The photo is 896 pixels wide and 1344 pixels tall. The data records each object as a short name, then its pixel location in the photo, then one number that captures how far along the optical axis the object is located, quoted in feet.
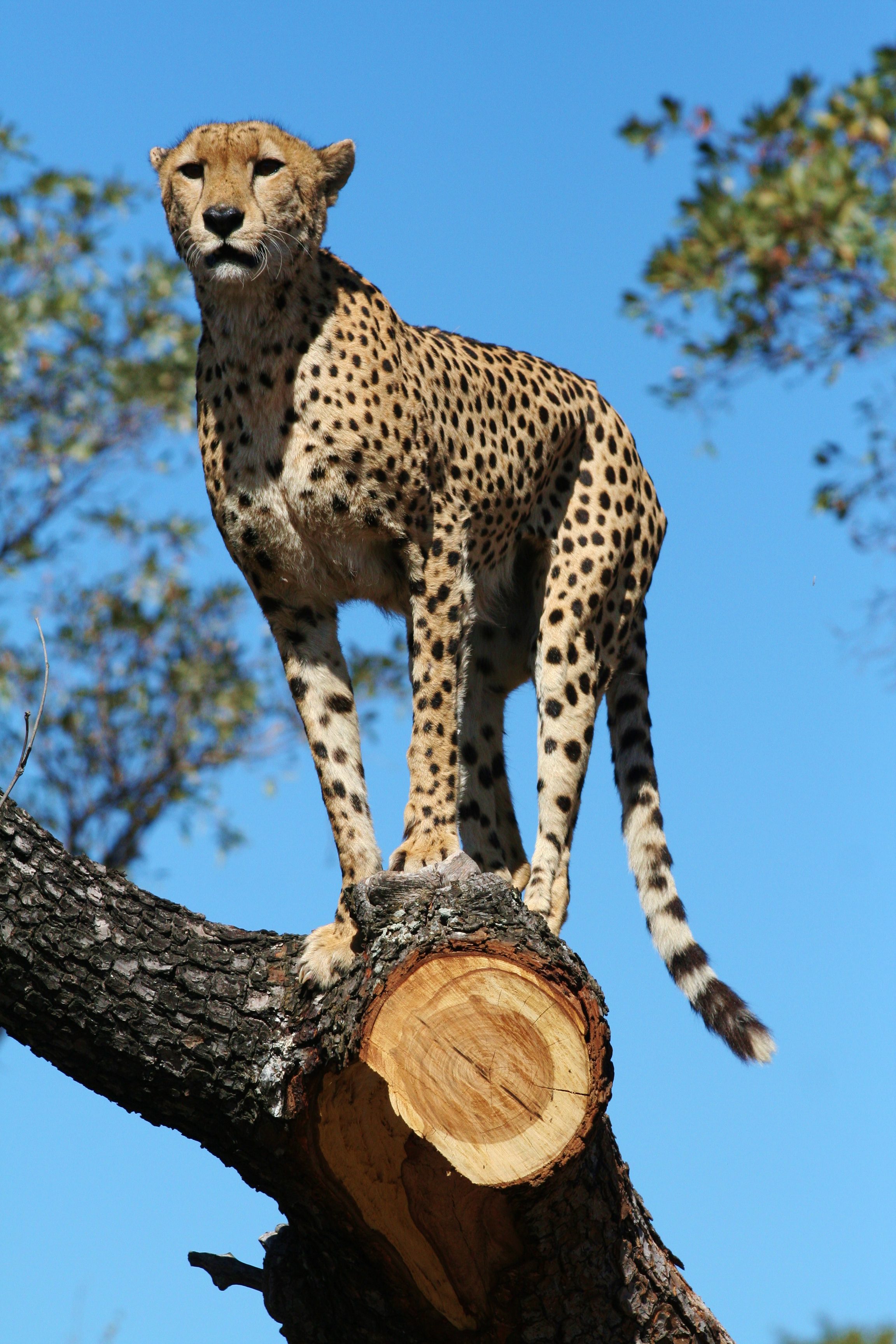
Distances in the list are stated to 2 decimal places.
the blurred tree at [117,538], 66.18
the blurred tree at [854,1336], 74.74
